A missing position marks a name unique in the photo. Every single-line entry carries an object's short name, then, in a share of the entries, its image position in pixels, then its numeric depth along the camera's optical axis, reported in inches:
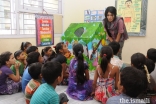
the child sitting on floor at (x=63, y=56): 103.3
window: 128.8
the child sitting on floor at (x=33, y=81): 71.5
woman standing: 109.4
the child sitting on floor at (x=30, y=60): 83.7
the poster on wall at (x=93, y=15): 165.0
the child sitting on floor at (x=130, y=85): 42.4
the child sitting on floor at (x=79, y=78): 90.0
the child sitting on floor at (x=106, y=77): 79.3
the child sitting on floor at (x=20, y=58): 105.9
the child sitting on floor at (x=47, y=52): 117.6
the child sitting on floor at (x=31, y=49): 110.7
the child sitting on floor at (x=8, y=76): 91.0
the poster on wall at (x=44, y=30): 150.3
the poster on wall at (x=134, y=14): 143.0
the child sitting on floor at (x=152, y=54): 83.4
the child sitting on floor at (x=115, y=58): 88.9
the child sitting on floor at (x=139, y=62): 69.7
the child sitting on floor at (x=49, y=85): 48.9
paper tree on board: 134.8
